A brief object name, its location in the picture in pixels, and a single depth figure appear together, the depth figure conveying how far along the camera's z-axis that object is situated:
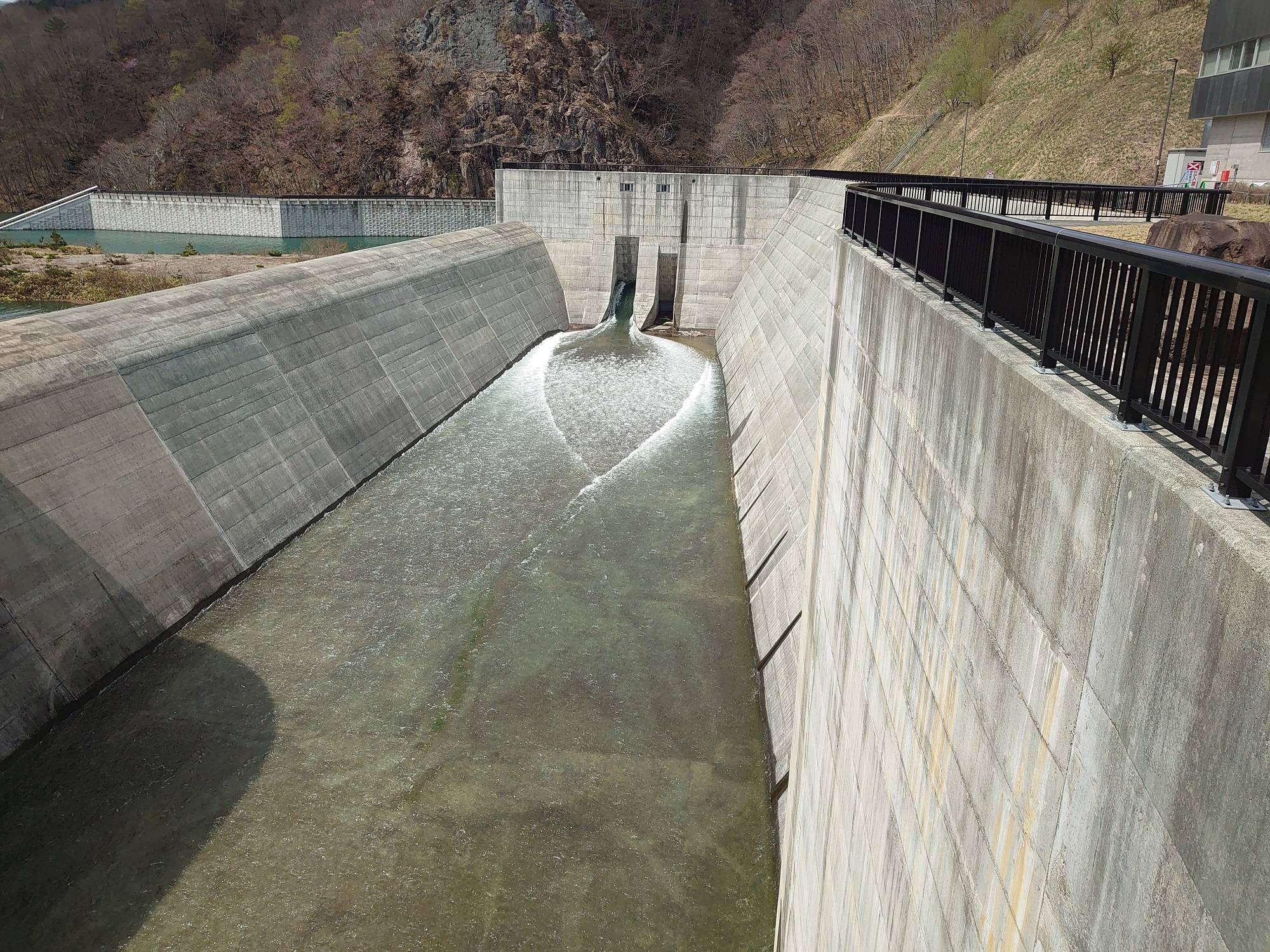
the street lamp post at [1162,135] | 37.38
